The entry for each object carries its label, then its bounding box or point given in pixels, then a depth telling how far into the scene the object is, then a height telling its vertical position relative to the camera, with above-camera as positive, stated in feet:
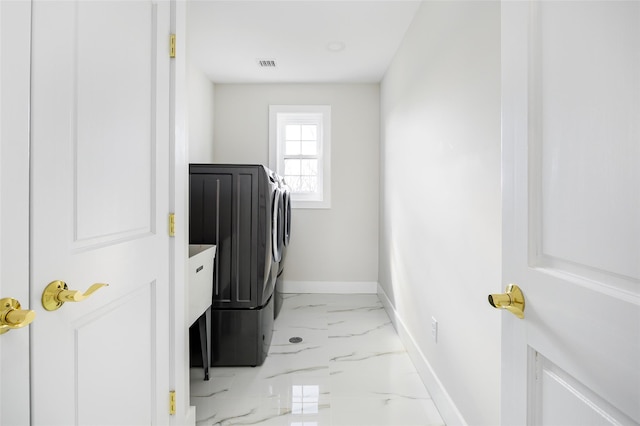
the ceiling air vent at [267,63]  10.85 +4.87
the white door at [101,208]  2.43 +0.05
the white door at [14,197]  2.10 +0.11
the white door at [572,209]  1.64 +0.03
